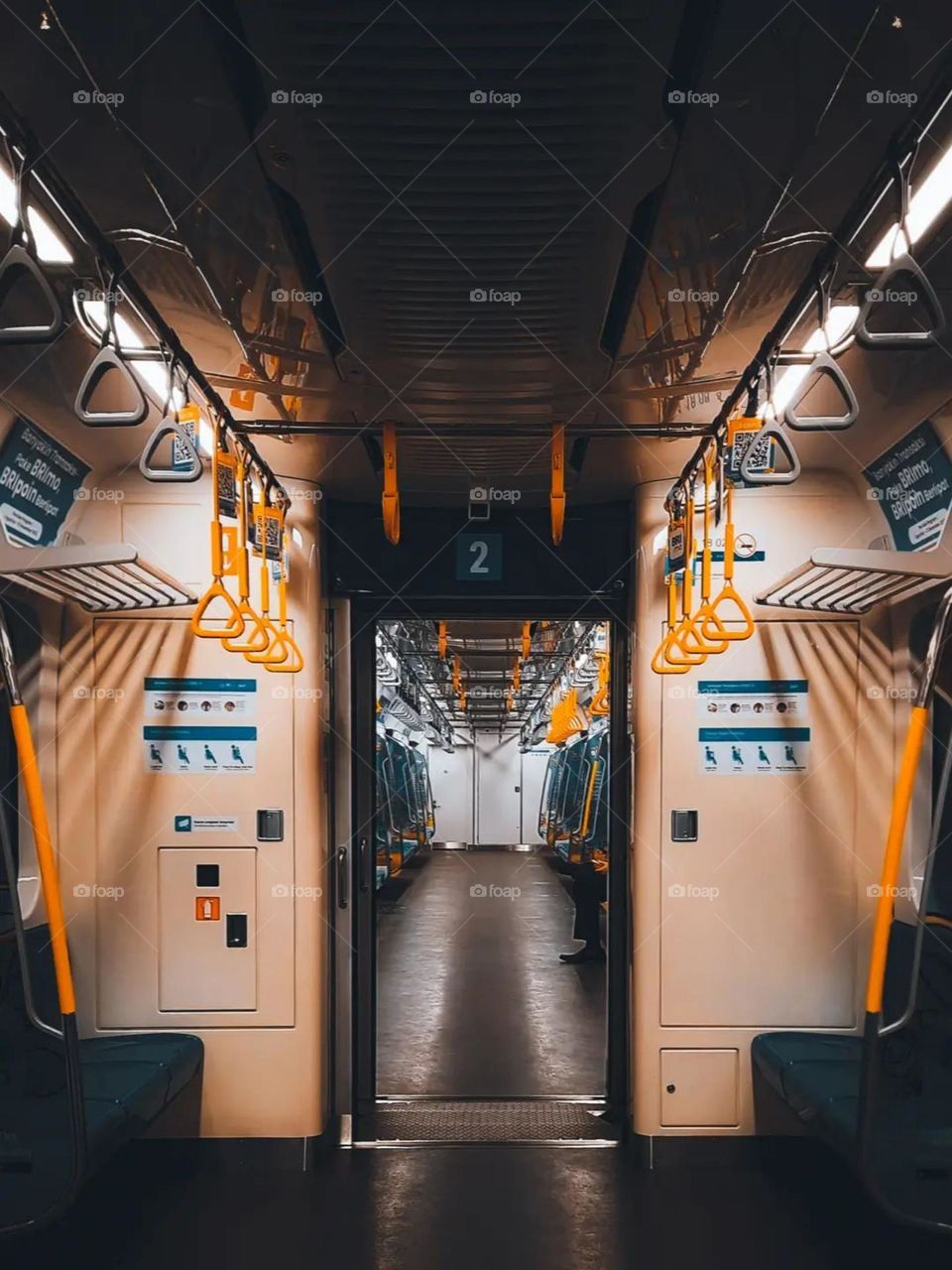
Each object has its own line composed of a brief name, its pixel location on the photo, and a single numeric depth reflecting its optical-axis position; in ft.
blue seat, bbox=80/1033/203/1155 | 11.73
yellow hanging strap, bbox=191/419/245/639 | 10.43
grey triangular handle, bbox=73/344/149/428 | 7.27
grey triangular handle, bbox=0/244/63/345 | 6.02
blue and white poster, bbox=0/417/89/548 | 13.00
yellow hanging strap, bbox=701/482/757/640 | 10.86
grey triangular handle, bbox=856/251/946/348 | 6.21
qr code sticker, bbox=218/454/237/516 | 10.75
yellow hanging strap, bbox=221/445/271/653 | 11.35
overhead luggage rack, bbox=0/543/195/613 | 10.30
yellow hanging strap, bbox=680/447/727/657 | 11.42
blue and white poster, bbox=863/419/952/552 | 13.56
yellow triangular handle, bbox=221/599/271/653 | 12.11
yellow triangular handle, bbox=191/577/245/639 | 10.78
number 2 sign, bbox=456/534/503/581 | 16.97
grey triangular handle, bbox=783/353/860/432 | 7.70
